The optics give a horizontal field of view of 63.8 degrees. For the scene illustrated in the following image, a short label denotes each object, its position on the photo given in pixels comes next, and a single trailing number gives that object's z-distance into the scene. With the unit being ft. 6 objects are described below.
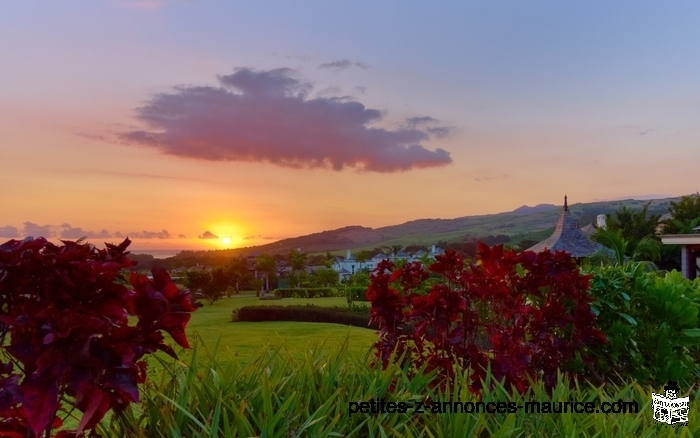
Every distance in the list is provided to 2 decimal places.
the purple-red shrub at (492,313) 10.14
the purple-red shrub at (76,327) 4.71
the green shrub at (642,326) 12.55
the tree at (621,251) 43.01
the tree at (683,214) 94.32
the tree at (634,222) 96.73
